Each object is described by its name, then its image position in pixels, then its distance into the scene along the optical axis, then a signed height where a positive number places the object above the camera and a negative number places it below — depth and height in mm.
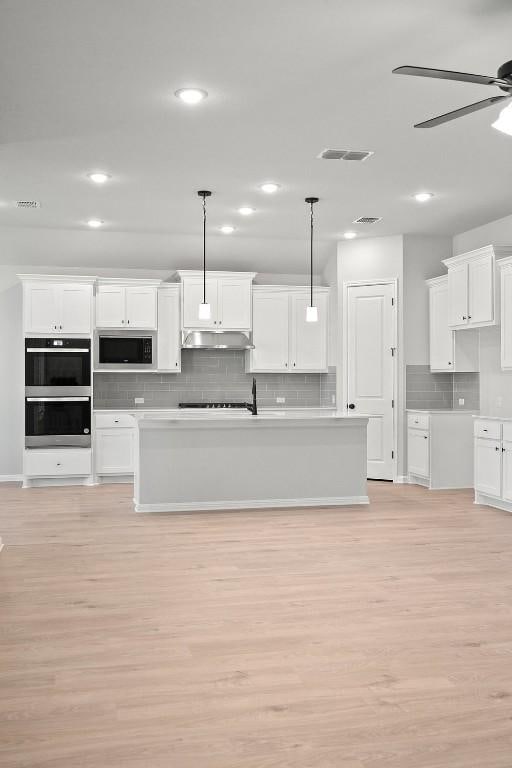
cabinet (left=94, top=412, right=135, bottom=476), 8727 -721
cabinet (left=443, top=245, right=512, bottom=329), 7309 +977
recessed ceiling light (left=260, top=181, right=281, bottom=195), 6566 +1752
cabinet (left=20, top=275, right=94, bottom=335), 8484 +889
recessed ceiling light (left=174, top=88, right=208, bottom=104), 4426 +1731
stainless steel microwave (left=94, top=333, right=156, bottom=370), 8891 +378
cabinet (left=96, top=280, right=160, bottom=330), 8812 +931
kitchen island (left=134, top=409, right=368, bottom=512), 6777 -737
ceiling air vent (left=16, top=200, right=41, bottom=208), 7156 +1744
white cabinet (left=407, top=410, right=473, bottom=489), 8188 -735
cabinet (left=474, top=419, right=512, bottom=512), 6758 -760
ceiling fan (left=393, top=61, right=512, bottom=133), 3041 +1275
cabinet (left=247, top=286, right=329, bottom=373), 9422 +642
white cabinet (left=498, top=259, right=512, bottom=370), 6977 +666
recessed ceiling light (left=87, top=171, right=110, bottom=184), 6207 +1736
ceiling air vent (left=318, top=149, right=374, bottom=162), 5641 +1747
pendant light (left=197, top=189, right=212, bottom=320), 6863 +694
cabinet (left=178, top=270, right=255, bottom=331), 9055 +1029
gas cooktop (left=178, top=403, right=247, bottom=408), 9414 -287
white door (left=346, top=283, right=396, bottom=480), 8758 +206
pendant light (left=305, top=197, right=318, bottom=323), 7105 +704
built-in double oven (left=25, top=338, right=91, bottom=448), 8430 -108
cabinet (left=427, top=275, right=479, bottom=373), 8352 +466
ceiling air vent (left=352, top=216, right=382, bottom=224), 7887 +1744
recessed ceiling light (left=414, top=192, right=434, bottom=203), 6917 +1749
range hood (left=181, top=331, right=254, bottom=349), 8758 +512
